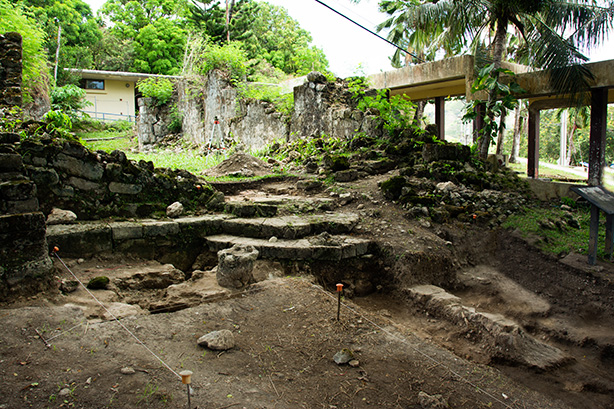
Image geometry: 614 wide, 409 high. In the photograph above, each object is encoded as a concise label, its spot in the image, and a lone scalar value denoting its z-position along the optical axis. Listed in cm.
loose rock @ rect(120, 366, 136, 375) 262
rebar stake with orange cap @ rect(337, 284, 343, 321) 376
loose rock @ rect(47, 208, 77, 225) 472
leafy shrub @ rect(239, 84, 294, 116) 1288
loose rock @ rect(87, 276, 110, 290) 401
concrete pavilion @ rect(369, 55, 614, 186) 923
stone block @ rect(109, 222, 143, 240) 488
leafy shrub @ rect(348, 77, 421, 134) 986
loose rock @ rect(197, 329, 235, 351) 313
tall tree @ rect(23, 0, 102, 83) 2208
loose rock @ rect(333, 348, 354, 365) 317
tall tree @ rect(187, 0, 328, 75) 2306
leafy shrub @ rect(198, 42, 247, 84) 1509
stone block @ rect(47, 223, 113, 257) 447
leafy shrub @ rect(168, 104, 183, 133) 1814
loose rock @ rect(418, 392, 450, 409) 274
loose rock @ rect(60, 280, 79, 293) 379
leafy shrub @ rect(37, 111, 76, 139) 520
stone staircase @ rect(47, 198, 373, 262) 471
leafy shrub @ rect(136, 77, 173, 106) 1819
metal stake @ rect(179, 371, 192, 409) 220
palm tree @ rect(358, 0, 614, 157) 911
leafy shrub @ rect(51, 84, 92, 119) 1706
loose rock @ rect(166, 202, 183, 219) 566
